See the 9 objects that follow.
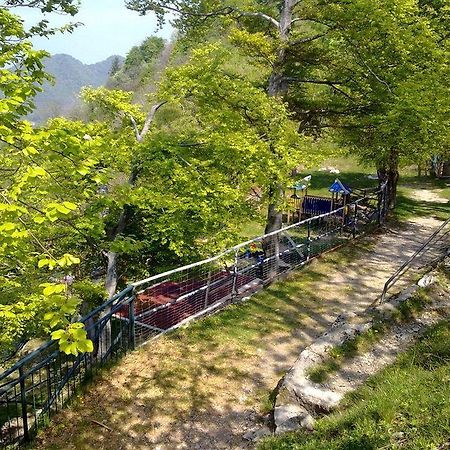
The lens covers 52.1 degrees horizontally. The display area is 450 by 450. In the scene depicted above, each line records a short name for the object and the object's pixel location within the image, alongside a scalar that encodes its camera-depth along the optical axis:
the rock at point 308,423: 5.33
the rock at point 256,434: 5.86
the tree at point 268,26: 11.37
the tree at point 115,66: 137.30
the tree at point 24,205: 3.40
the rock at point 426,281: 8.77
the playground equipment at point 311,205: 21.50
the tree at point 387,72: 10.89
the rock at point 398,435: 4.29
